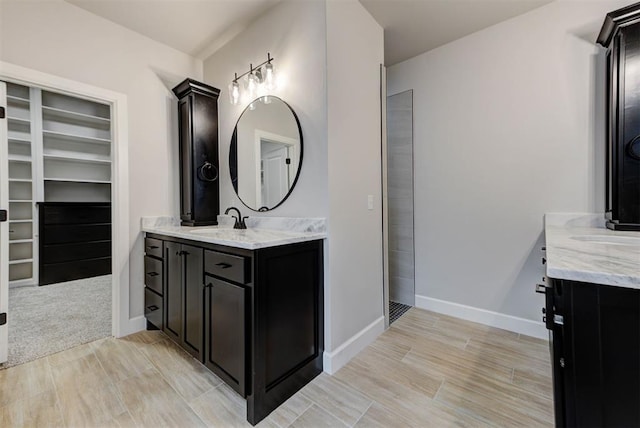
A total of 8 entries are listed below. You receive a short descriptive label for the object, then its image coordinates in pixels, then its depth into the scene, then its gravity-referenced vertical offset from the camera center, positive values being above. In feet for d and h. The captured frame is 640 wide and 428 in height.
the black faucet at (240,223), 7.01 -0.30
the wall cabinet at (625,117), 5.16 +1.84
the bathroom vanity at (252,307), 4.45 -1.79
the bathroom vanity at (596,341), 2.18 -1.13
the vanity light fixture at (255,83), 6.68 +3.39
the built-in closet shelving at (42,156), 11.68 +2.66
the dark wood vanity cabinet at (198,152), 7.99 +1.84
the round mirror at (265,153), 6.41 +1.54
